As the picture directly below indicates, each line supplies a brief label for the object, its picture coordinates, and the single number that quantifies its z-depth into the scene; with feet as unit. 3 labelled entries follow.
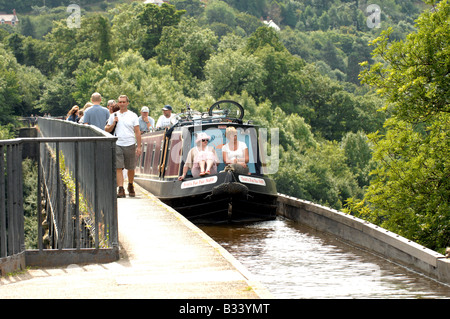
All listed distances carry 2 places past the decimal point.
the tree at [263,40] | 404.98
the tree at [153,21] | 449.06
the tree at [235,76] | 347.97
